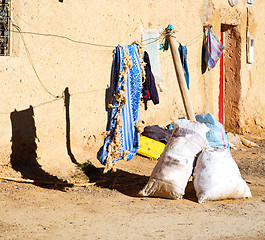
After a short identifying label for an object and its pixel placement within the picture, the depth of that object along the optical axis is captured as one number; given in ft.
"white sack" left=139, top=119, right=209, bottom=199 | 31.63
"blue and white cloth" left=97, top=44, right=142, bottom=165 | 33.73
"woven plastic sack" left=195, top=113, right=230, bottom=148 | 46.65
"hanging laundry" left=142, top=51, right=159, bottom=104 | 46.60
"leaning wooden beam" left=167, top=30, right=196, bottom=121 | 36.09
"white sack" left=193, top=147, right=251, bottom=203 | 31.14
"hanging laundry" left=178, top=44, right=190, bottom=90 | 54.39
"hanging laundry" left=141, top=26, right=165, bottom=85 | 50.19
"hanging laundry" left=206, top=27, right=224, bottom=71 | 59.11
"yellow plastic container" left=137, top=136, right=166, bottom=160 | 46.16
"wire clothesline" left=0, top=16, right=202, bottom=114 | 36.68
